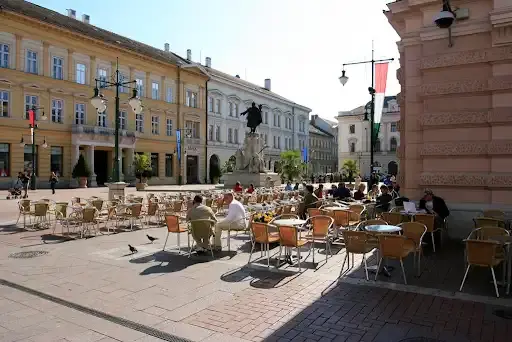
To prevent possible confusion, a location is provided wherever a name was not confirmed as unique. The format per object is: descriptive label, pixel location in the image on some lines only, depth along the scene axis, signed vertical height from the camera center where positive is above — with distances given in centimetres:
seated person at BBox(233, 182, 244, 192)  2029 -79
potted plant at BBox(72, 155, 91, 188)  3856 -6
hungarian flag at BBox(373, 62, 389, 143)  1845 +393
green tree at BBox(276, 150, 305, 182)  4282 +42
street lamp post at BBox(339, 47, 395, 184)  1881 +402
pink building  1012 +168
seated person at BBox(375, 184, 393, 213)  1223 -82
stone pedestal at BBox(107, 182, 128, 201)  1841 -76
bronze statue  3134 +402
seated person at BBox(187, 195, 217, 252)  904 -111
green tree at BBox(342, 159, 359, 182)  5786 +28
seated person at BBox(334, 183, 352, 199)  1577 -78
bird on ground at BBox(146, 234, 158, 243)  1061 -167
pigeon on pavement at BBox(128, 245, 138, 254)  946 -173
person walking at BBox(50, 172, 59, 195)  3036 -63
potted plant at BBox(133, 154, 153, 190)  3984 +24
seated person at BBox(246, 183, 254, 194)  1927 -84
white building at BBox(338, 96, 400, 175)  8459 +676
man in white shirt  968 -113
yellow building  3547 +734
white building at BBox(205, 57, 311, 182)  5875 +858
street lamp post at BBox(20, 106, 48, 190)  3101 +244
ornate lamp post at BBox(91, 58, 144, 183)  1698 +272
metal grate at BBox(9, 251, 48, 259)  908 -182
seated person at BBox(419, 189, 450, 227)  990 -84
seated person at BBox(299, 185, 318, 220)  1273 -85
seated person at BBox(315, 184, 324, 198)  1527 -72
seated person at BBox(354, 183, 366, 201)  1698 -96
